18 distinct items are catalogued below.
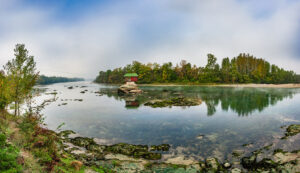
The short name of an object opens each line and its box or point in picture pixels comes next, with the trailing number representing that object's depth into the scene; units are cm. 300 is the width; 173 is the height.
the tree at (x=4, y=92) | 1288
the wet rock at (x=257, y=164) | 885
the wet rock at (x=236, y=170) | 849
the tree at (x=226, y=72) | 9625
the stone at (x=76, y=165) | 712
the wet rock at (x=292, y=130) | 1417
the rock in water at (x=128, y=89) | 5901
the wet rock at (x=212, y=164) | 881
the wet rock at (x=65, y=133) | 1517
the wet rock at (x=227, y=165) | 902
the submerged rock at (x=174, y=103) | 3169
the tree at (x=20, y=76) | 1344
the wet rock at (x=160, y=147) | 1194
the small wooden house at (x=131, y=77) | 8873
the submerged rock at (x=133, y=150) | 1064
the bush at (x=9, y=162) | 502
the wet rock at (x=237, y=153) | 1066
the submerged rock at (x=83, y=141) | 1266
